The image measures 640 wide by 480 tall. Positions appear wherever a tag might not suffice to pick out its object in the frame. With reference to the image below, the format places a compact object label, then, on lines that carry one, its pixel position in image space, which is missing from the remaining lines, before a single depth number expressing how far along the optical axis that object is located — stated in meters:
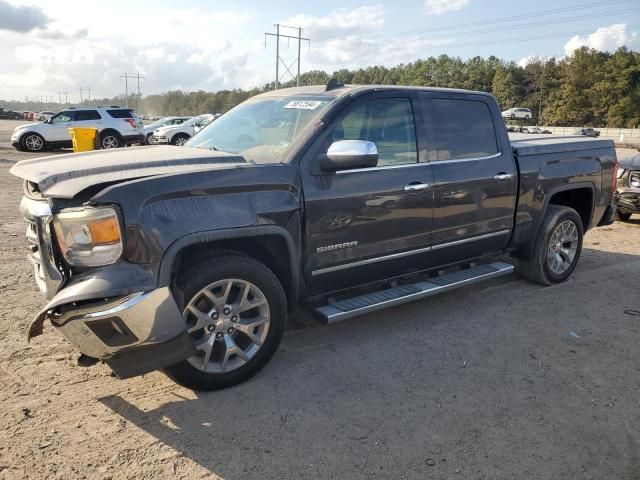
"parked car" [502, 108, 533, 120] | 72.84
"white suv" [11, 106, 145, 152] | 20.80
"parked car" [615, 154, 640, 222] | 8.67
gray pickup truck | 2.87
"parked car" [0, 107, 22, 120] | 71.12
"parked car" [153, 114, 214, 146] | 25.44
